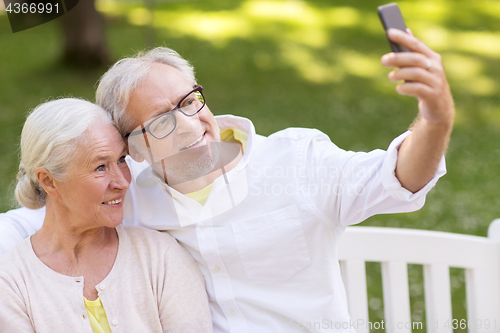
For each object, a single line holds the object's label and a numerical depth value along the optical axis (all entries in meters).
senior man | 1.75
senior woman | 1.70
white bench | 1.84
